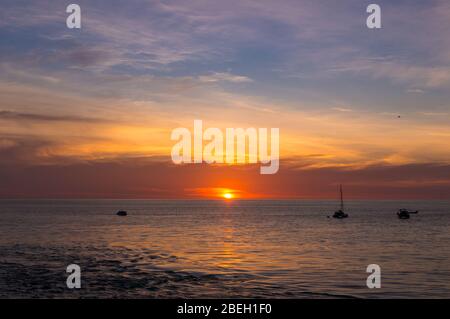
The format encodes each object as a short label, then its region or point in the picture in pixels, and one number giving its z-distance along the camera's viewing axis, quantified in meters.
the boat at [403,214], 180.56
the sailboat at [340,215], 183.88
